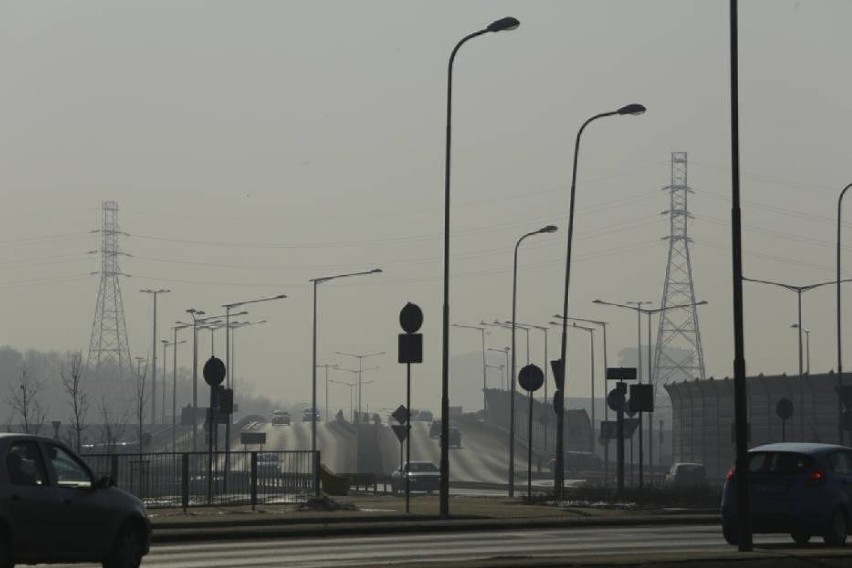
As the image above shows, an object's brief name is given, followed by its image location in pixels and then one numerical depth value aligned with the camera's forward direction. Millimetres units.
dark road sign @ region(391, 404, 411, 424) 63656
